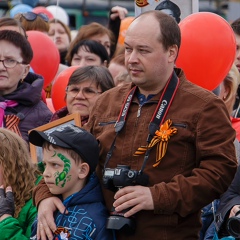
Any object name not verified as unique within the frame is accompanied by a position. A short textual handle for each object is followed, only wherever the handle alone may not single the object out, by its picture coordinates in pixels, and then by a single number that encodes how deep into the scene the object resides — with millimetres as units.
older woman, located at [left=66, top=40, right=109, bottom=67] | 15512
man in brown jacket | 8076
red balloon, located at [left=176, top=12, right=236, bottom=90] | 11384
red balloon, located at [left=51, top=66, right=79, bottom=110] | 13455
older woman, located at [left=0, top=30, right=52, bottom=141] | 11627
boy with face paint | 8472
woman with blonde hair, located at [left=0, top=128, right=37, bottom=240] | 9730
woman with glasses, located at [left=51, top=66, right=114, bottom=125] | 11356
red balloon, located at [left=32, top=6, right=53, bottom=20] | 20955
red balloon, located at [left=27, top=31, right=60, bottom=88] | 14692
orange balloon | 20355
